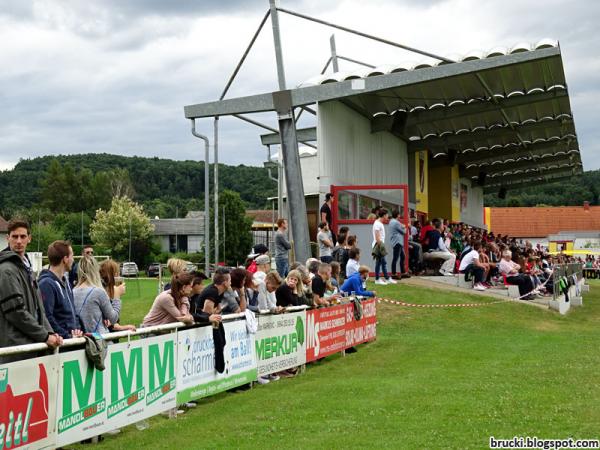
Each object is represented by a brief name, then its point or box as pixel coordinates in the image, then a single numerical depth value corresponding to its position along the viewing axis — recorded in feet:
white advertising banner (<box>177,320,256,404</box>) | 35.81
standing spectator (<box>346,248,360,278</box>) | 68.85
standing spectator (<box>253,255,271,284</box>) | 51.37
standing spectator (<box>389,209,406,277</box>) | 85.44
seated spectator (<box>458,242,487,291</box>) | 91.30
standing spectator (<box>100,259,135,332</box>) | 36.17
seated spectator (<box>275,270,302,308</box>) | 50.37
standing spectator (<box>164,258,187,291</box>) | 39.01
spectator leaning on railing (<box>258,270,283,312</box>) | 48.06
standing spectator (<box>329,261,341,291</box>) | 63.26
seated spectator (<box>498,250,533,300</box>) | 90.68
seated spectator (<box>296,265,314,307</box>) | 52.08
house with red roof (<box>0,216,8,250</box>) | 330.01
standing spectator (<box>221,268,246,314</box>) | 42.55
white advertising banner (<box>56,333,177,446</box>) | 27.32
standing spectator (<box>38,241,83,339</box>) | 28.91
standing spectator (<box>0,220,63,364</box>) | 25.22
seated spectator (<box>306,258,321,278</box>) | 60.13
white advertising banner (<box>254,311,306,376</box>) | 44.27
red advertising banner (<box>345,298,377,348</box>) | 59.16
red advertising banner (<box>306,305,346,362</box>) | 51.52
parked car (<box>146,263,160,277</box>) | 219.41
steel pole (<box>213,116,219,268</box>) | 91.04
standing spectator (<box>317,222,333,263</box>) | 79.10
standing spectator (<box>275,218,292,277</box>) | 70.74
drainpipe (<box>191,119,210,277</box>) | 89.50
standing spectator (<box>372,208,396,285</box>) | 81.20
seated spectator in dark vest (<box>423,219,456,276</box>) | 94.84
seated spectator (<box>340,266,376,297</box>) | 64.03
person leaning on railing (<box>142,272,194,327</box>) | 36.60
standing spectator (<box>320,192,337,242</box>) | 84.50
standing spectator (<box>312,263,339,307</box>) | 55.93
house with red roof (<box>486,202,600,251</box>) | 374.43
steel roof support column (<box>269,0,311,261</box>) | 86.38
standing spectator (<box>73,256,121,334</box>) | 32.22
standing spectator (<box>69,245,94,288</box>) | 45.21
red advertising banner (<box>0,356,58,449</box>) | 23.77
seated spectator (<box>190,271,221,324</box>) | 38.55
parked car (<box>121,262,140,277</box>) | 200.48
